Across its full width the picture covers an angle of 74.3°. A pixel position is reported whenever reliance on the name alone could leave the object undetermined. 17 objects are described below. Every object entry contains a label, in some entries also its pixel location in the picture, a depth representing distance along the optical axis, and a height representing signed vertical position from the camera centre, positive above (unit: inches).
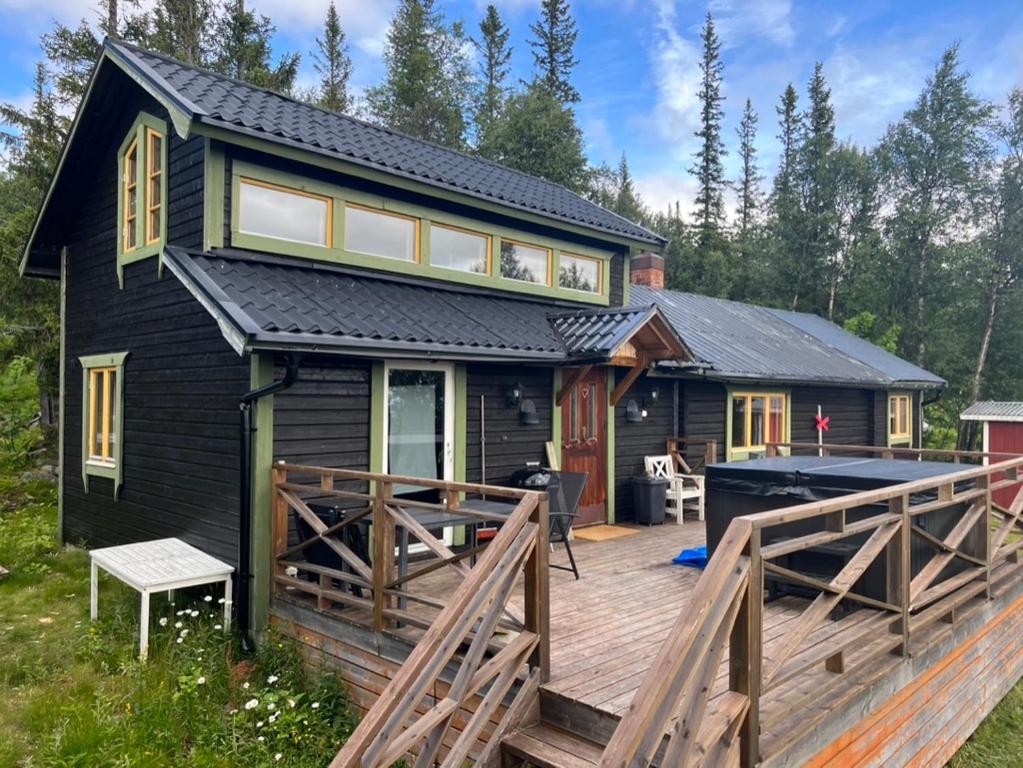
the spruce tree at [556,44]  1060.5 +542.6
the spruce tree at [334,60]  989.2 +484.1
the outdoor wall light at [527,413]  294.2 -11.0
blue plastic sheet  247.3 -62.8
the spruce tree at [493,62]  1016.9 +511.9
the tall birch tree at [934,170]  834.8 +279.1
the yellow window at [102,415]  302.2 -13.0
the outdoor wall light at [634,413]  350.3 -12.9
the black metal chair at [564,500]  232.8 -40.6
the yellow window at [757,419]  433.4 -20.4
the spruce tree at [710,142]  1187.3 +438.5
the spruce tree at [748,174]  1243.2 +396.9
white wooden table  197.2 -57.1
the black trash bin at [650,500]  340.3 -56.5
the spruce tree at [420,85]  959.6 +435.2
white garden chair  354.6 -51.4
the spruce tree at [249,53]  679.1 +348.7
